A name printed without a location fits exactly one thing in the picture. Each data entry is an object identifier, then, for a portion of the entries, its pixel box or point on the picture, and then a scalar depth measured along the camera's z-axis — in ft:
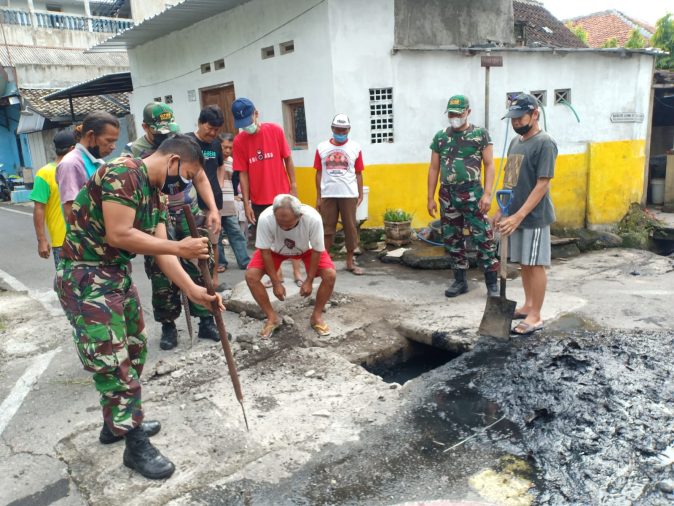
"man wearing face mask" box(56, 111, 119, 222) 12.10
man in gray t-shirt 13.46
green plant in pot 24.45
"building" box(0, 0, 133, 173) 58.80
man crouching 13.71
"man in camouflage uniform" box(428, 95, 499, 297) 16.52
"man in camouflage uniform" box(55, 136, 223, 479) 8.13
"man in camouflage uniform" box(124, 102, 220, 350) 13.30
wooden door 31.08
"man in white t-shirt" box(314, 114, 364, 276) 19.90
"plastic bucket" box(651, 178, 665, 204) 35.01
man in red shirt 17.78
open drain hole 14.12
